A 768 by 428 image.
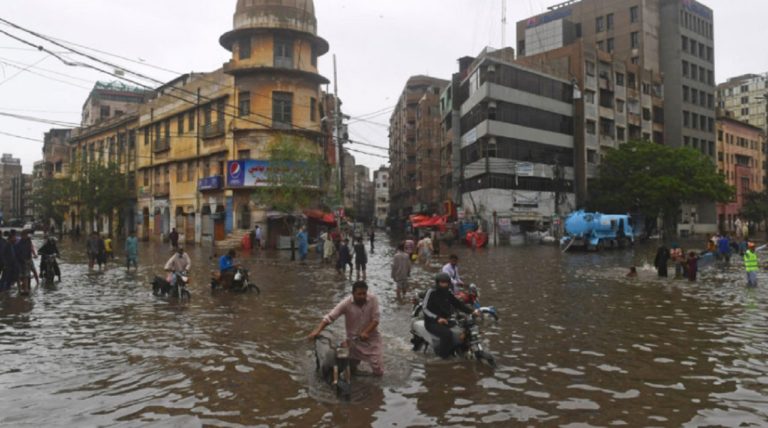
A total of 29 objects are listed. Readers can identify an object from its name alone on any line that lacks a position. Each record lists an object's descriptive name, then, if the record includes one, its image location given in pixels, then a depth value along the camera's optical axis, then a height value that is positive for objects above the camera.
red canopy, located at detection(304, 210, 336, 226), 40.66 +0.74
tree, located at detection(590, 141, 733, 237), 52.50 +4.16
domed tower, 39.59 +11.18
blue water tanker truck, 38.44 -0.45
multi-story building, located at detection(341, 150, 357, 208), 144.50 +13.09
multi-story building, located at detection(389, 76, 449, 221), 74.56 +11.72
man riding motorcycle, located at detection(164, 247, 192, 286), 14.65 -0.96
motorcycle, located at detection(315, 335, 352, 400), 6.50 -1.68
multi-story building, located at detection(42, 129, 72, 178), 76.81 +10.32
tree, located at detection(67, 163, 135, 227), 53.31 +3.94
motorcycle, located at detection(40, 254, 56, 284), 17.97 -1.27
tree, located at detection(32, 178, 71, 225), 57.81 +3.79
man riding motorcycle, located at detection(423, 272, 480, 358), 8.19 -1.25
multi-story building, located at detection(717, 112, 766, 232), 81.25 +9.92
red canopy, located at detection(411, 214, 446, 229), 51.62 +0.38
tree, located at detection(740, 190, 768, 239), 73.69 +2.09
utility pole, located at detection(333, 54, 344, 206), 36.61 +6.49
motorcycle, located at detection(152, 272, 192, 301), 14.70 -1.56
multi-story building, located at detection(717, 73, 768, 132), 108.88 +25.51
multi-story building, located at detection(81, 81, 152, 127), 78.00 +18.69
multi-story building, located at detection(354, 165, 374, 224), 167.00 +10.28
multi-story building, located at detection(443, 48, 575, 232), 49.81 +7.57
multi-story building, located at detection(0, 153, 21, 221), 157.00 +12.99
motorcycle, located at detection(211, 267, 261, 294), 15.84 -1.56
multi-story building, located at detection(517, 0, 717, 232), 67.69 +21.89
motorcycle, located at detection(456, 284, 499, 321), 10.88 -1.48
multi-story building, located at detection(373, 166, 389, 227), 156.50 +9.17
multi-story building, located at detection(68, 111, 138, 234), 56.94 +8.13
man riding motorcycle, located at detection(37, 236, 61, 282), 18.08 -0.86
